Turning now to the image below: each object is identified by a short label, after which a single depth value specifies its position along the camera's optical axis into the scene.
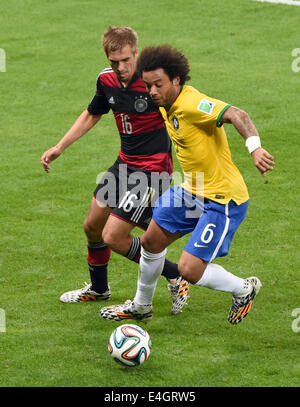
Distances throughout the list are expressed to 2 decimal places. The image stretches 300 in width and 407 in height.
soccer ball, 12.45
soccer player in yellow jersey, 12.87
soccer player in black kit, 14.51
